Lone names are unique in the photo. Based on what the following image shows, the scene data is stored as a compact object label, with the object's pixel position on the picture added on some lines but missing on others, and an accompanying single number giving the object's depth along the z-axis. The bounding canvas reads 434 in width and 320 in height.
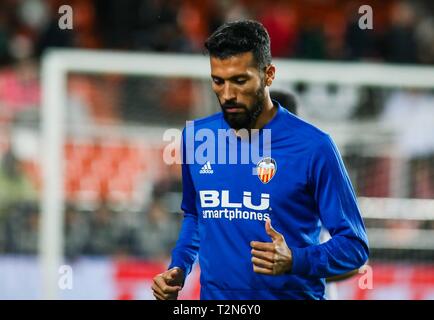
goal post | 13.79
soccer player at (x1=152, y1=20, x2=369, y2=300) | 6.50
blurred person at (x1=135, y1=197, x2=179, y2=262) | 14.50
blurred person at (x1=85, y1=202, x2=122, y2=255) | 14.43
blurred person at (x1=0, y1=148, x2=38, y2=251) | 15.33
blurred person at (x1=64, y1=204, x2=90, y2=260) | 14.36
